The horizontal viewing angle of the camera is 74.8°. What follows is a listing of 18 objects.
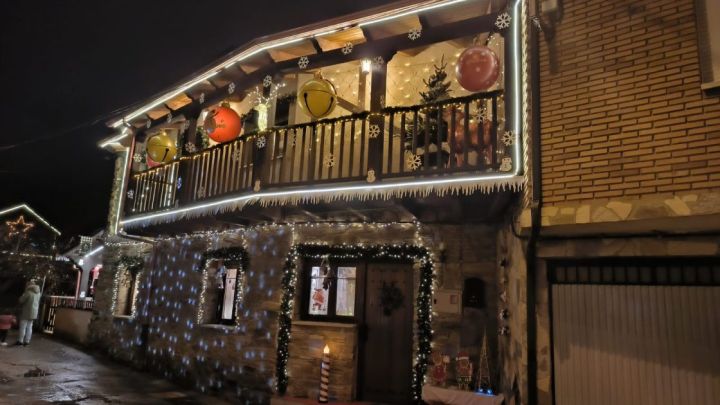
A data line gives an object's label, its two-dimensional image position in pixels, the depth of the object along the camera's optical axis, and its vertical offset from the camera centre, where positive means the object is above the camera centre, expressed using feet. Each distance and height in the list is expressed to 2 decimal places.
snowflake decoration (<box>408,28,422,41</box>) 26.20 +14.42
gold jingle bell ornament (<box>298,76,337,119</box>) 25.93 +10.50
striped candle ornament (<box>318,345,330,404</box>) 27.35 -4.92
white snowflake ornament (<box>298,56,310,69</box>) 29.81 +14.28
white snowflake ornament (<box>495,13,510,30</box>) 22.86 +13.41
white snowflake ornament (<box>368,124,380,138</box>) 25.31 +8.64
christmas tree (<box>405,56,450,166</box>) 25.93 +9.44
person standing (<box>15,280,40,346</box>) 47.21 -3.34
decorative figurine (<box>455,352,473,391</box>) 24.49 -3.75
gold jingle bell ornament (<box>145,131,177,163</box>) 36.40 +10.29
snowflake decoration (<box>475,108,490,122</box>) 22.53 +8.71
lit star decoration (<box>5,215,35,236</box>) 86.22 +9.68
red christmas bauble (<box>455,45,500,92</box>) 21.80 +10.66
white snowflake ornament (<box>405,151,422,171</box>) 24.00 +6.79
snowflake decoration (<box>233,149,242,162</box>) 30.73 +8.53
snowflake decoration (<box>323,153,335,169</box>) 25.63 +7.11
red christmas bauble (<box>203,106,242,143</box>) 30.58 +10.47
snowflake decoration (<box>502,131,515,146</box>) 21.15 +7.25
